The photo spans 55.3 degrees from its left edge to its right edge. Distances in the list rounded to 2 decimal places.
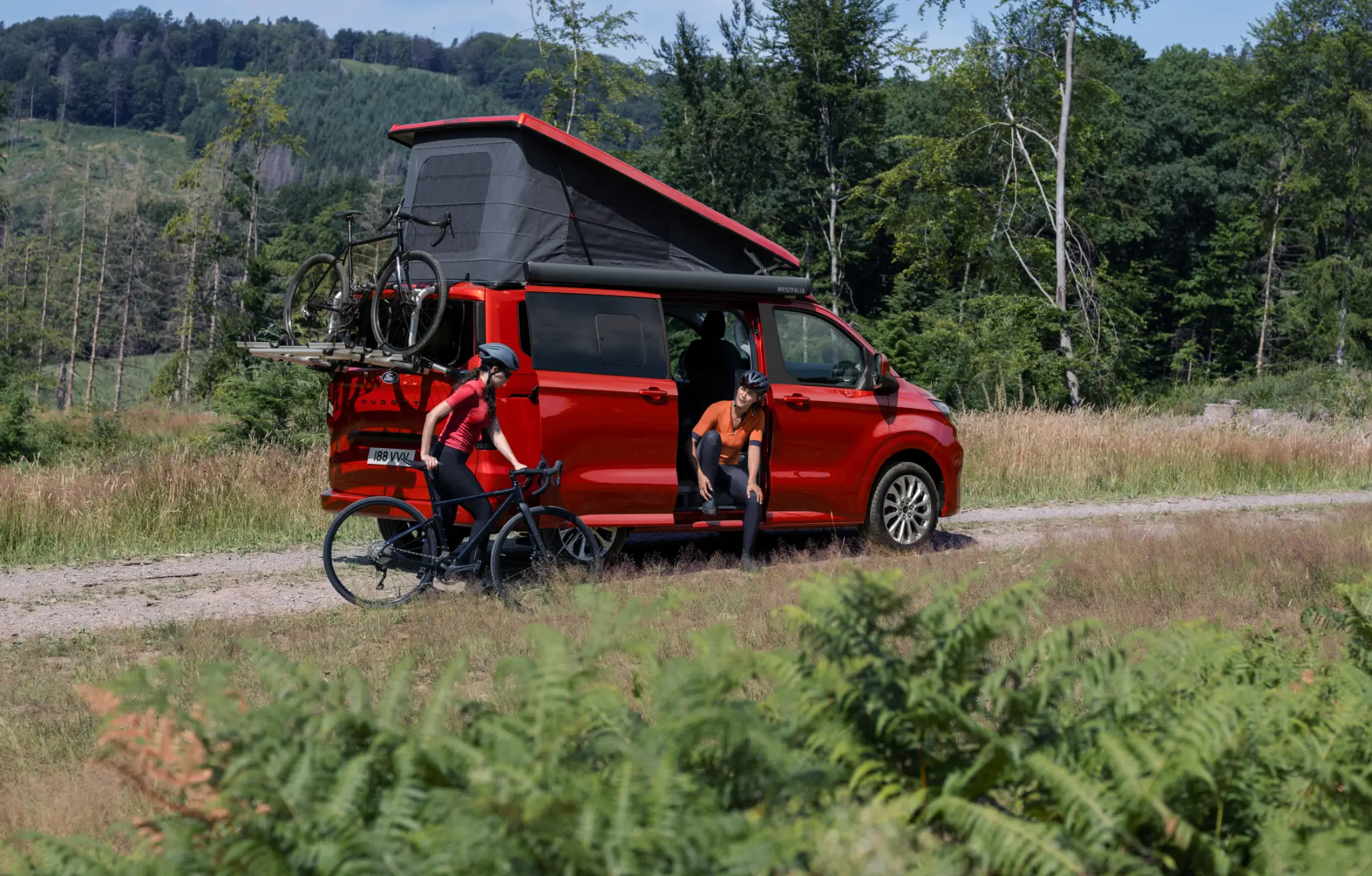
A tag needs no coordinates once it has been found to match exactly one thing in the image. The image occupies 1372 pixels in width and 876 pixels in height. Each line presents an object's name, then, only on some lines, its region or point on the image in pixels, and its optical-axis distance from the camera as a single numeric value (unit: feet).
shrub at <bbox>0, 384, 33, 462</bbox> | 77.56
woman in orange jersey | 33.76
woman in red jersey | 28.55
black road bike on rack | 30.83
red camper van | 30.76
